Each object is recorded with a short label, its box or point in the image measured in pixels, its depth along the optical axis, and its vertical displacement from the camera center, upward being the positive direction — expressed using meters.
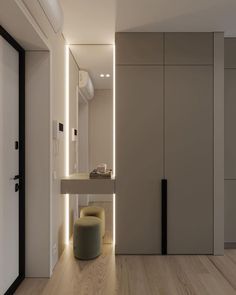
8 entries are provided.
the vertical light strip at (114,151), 3.22 -0.07
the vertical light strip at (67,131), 3.46 +0.20
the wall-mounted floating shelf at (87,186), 3.14 -0.51
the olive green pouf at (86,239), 3.01 -1.15
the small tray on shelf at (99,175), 3.22 -0.38
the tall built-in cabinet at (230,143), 3.44 +0.04
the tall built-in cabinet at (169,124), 3.19 +0.28
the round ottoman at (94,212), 3.57 -0.96
